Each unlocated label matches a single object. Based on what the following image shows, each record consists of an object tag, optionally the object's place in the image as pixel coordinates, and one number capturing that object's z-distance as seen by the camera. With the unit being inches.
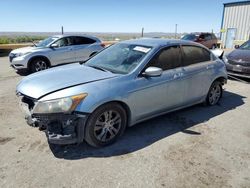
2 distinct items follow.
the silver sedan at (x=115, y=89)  125.3
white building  828.0
